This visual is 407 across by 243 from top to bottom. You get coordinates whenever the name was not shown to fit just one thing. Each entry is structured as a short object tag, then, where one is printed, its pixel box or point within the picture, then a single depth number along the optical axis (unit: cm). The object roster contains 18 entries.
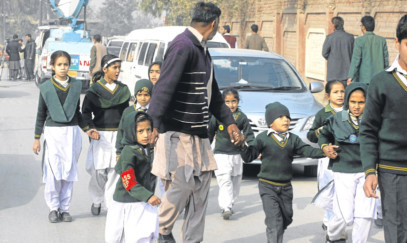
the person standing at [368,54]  1223
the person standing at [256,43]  1808
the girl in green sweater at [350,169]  630
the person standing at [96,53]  2136
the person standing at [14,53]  3294
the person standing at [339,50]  1356
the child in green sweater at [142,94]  799
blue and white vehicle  2466
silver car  1077
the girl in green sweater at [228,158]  820
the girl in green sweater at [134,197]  588
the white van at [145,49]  1539
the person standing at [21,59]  3448
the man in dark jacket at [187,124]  567
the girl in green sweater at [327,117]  713
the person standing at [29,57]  3300
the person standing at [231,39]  2031
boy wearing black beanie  648
